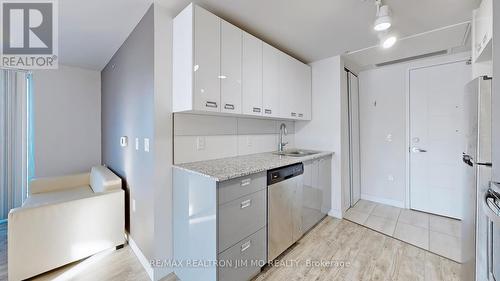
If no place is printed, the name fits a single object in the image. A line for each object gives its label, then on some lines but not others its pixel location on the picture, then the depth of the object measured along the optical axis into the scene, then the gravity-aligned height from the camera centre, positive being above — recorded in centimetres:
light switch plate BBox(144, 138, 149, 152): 176 -4
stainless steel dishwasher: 175 -66
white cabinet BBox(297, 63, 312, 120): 281 +68
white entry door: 270 +2
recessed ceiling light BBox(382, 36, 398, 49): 182 +92
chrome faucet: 285 +2
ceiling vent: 268 +120
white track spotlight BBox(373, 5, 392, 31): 157 +97
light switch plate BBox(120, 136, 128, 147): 225 -1
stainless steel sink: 261 -18
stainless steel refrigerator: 116 -21
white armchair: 162 -81
